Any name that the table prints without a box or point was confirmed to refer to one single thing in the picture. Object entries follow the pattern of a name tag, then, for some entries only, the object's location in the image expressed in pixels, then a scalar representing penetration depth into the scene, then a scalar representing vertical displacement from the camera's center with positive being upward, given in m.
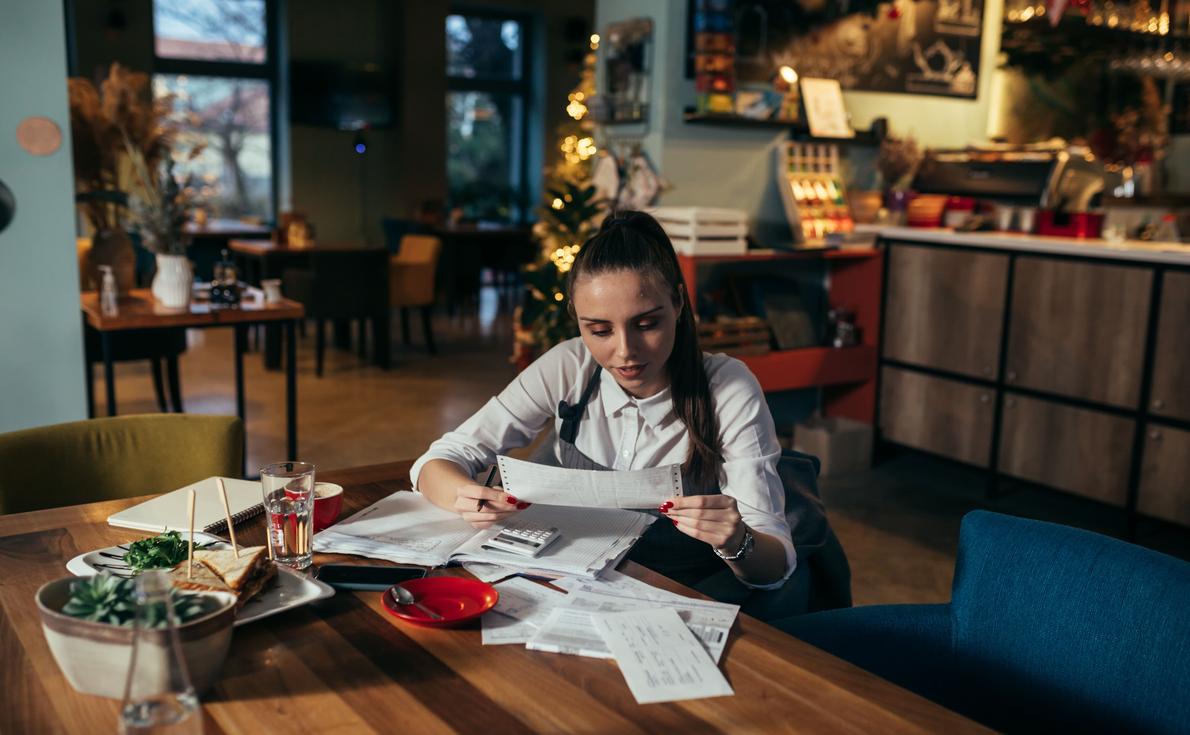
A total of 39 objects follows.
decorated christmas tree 4.62 -0.16
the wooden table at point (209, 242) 8.55 -0.45
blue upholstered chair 1.31 -0.58
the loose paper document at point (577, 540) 1.53 -0.52
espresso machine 4.58 +0.13
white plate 1.32 -0.52
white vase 4.04 -0.36
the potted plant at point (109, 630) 1.07 -0.45
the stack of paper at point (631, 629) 1.20 -0.53
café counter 3.83 -0.60
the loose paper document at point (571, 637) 1.27 -0.53
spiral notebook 1.66 -0.52
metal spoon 1.38 -0.52
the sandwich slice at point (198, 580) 1.27 -0.49
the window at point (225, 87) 10.30 +0.97
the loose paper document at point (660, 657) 1.17 -0.53
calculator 1.56 -0.51
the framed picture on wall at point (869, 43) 4.82 +0.77
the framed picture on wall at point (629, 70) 4.72 +0.57
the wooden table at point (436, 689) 1.09 -0.54
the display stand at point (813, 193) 4.89 +0.05
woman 1.77 -0.40
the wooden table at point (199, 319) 3.84 -0.50
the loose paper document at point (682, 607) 1.34 -0.54
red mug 1.68 -0.50
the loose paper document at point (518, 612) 1.31 -0.54
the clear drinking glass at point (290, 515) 1.50 -0.46
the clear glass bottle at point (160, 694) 0.80 -0.38
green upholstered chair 2.03 -0.54
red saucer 1.33 -0.53
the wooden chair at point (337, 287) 6.90 -0.64
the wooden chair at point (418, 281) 7.68 -0.65
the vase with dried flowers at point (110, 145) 4.38 +0.16
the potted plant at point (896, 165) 5.11 +0.20
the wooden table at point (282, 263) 7.03 -0.51
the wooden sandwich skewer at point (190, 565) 1.34 -0.48
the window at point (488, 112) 11.50 +0.90
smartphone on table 1.44 -0.53
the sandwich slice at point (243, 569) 1.32 -0.48
